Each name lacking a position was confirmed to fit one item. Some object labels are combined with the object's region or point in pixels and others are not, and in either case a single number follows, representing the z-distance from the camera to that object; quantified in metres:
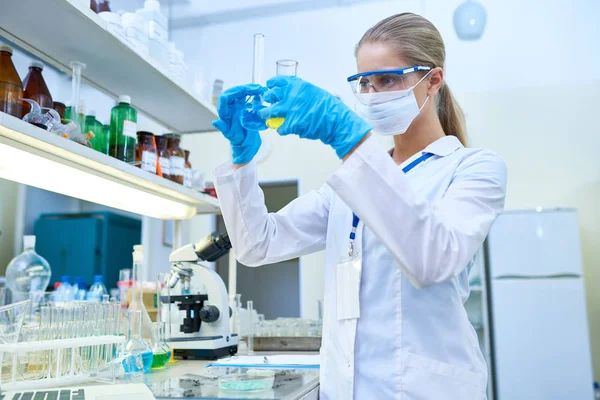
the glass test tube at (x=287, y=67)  1.33
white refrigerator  3.85
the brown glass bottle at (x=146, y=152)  1.88
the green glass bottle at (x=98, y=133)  1.79
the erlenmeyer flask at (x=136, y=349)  1.37
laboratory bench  1.09
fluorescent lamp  1.33
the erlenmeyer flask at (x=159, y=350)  1.57
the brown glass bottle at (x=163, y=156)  2.05
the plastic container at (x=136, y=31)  1.84
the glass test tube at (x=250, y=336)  2.15
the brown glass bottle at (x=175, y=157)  2.12
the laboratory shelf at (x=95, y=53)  1.56
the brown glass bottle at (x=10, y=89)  1.31
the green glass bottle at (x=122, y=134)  1.78
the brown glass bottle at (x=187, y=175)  2.22
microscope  1.88
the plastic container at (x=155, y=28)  2.04
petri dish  1.14
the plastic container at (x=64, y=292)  2.35
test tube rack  1.14
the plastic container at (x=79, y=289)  2.50
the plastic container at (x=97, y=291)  2.46
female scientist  0.98
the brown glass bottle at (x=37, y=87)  1.48
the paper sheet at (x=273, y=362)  1.52
